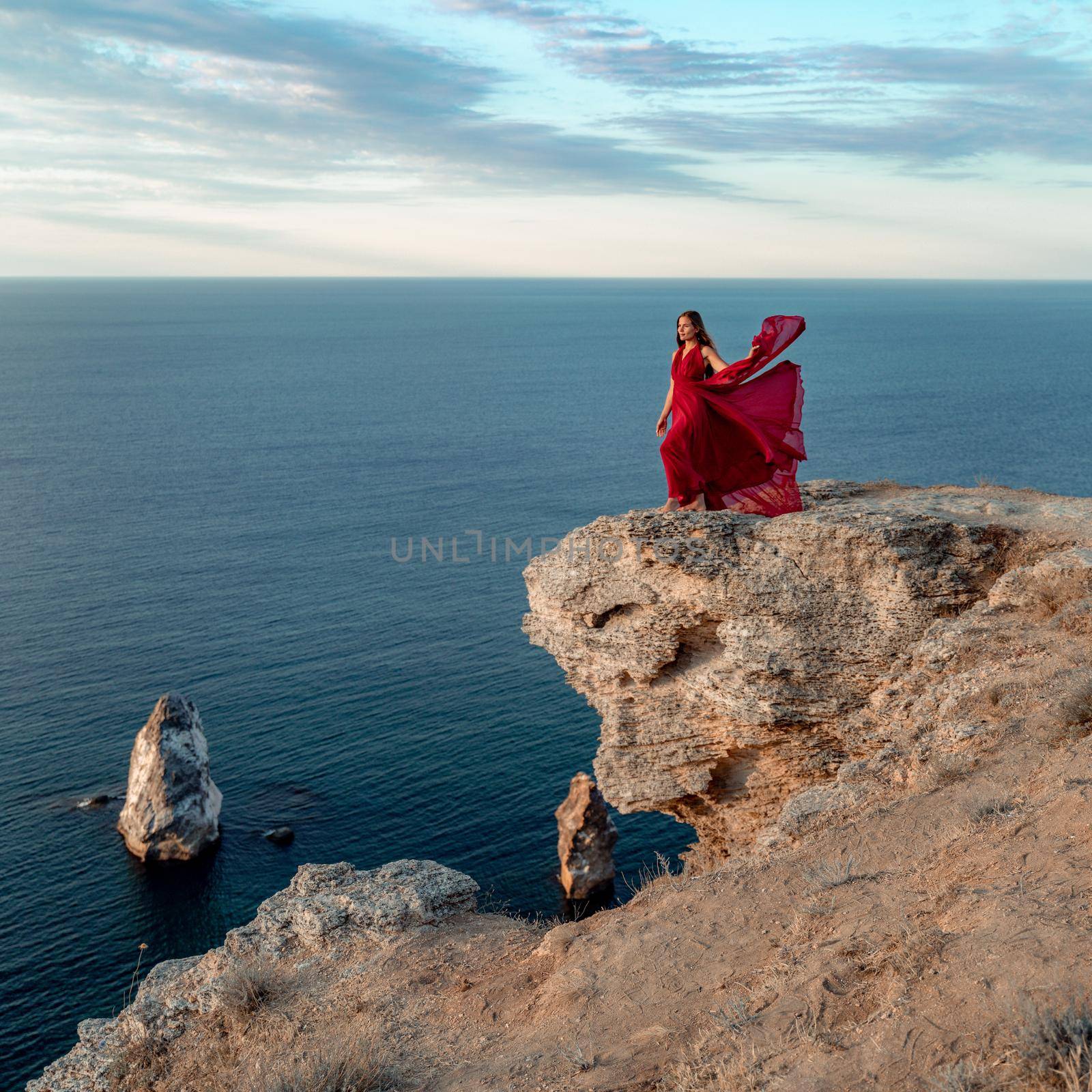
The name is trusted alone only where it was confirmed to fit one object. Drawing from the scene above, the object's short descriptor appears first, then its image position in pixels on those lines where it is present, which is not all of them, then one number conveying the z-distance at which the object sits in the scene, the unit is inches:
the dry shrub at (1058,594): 621.3
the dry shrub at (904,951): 331.3
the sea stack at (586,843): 1457.9
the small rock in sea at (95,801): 1632.6
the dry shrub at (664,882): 538.6
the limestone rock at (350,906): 574.6
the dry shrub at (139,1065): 488.7
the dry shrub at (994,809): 454.3
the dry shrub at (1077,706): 519.2
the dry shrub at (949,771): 525.0
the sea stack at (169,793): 1540.4
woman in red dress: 730.8
